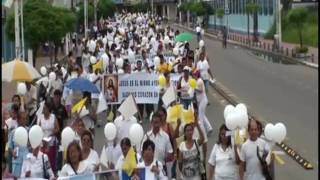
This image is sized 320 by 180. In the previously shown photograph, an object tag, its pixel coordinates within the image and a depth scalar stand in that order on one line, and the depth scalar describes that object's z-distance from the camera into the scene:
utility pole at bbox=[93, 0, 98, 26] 72.51
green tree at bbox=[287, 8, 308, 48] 47.84
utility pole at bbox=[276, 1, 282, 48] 53.47
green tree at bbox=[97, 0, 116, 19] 87.45
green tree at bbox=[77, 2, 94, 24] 68.38
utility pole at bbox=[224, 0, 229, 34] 90.23
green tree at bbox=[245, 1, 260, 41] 70.88
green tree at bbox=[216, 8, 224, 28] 87.94
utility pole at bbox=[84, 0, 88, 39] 53.45
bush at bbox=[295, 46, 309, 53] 45.81
